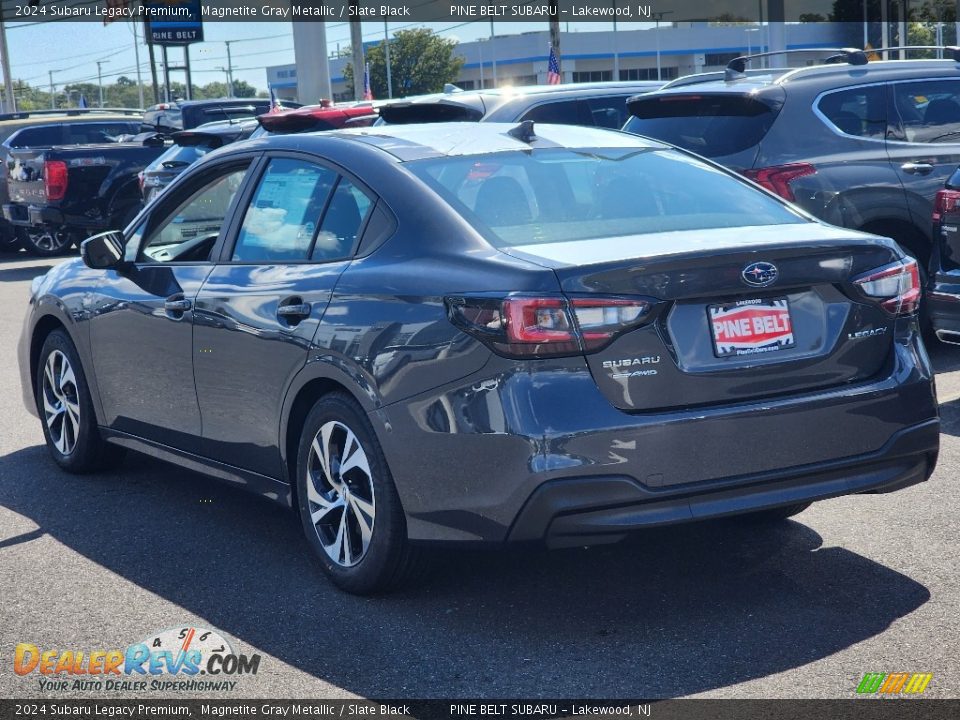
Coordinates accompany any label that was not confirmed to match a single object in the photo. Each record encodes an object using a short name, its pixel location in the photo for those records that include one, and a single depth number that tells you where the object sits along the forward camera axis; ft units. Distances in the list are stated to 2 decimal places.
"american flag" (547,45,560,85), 107.55
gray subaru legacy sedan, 13.62
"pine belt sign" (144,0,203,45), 186.80
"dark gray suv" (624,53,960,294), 28.37
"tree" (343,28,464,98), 347.36
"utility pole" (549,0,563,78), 141.18
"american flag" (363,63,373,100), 119.63
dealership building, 314.96
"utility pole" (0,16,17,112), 197.67
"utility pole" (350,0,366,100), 126.11
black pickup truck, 62.18
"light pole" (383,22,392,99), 321.32
